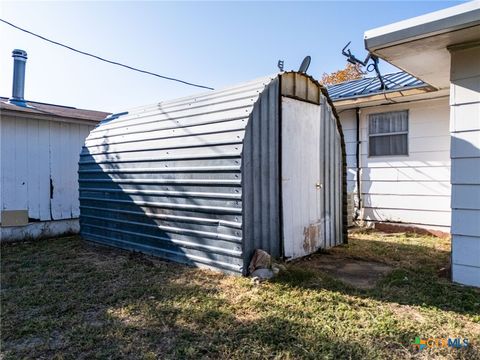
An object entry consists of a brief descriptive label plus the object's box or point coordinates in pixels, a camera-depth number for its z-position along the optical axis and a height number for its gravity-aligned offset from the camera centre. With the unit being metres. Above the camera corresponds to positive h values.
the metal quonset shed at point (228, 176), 4.11 -0.03
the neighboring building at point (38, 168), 6.61 +0.13
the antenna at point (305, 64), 6.27 +2.05
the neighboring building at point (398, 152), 6.71 +0.45
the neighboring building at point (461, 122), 3.51 +0.54
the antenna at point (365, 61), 7.00 +2.60
